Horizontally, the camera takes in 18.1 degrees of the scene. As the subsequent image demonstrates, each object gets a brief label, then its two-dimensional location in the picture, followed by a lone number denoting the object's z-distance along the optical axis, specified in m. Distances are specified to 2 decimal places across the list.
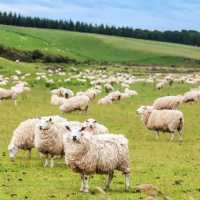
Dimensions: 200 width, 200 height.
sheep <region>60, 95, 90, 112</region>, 34.94
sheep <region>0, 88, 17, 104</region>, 41.22
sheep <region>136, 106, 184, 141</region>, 25.11
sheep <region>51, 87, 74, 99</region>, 43.81
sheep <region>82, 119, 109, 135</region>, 18.54
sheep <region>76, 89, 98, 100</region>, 43.10
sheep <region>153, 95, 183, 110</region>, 34.26
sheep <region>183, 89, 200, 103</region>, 42.34
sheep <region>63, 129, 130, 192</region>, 13.78
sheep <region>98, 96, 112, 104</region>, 41.56
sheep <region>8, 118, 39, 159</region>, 19.23
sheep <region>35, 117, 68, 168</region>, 17.77
